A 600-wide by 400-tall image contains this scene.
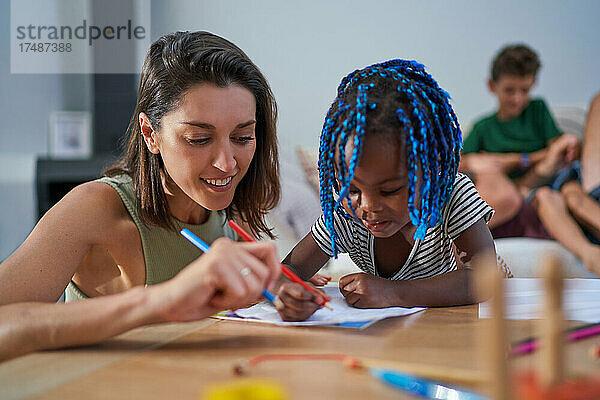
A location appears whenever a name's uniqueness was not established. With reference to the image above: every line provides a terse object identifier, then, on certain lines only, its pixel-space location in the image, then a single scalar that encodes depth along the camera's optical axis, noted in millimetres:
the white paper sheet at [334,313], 825
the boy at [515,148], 2711
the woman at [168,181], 1045
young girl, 926
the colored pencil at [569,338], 639
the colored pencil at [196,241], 828
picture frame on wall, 3143
